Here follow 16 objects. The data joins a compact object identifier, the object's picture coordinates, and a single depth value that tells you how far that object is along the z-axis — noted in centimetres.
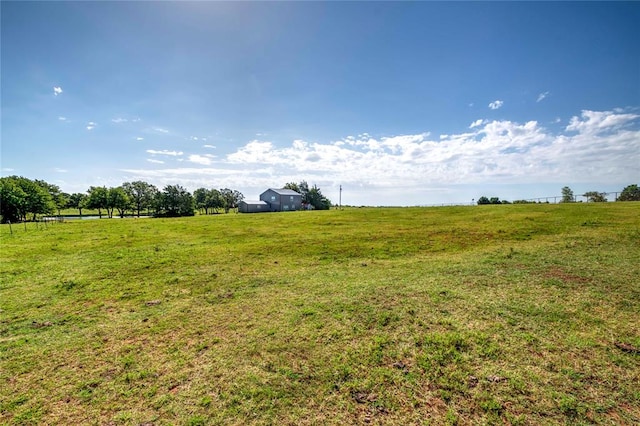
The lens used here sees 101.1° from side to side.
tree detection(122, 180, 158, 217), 9331
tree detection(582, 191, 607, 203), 4360
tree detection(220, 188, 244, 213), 12338
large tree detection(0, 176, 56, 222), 5200
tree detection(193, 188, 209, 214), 10200
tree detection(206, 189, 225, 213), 10268
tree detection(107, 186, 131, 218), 7647
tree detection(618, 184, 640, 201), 3906
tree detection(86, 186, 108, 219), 7556
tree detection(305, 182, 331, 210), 9362
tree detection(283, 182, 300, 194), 10306
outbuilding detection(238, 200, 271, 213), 7806
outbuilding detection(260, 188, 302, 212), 8031
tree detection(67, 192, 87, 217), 10484
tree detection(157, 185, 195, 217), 7475
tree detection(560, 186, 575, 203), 4596
